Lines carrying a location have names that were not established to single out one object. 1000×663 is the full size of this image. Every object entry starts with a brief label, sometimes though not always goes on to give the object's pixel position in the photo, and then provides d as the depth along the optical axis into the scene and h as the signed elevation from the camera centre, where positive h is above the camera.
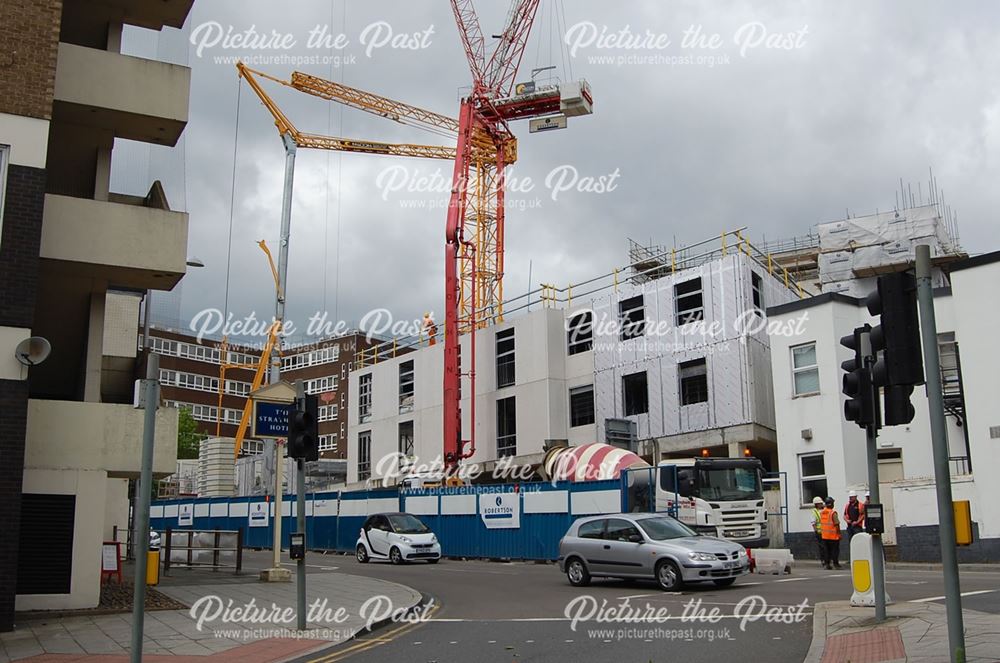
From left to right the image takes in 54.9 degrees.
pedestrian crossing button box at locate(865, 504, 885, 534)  11.47 -0.32
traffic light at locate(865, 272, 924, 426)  8.71 +1.39
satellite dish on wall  14.29 +2.23
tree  76.31 +5.27
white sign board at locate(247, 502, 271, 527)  42.28 -0.62
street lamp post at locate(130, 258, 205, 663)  9.64 +0.04
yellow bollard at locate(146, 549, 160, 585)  18.36 -1.24
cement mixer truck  24.27 -0.03
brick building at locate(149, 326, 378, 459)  92.62 +12.36
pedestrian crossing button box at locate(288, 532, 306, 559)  13.08 -0.61
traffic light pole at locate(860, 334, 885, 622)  11.33 +0.29
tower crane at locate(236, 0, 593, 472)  43.56 +17.88
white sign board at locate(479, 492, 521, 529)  30.15 -0.42
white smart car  29.42 -1.29
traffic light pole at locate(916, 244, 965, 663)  7.80 +0.05
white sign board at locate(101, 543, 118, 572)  19.78 -1.13
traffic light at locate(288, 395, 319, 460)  13.11 +0.89
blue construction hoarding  28.52 -0.55
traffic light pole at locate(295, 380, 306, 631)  13.18 -0.32
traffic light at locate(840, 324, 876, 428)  11.31 +1.22
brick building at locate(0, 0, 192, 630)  14.66 +4.20
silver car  16.67 -1.03
